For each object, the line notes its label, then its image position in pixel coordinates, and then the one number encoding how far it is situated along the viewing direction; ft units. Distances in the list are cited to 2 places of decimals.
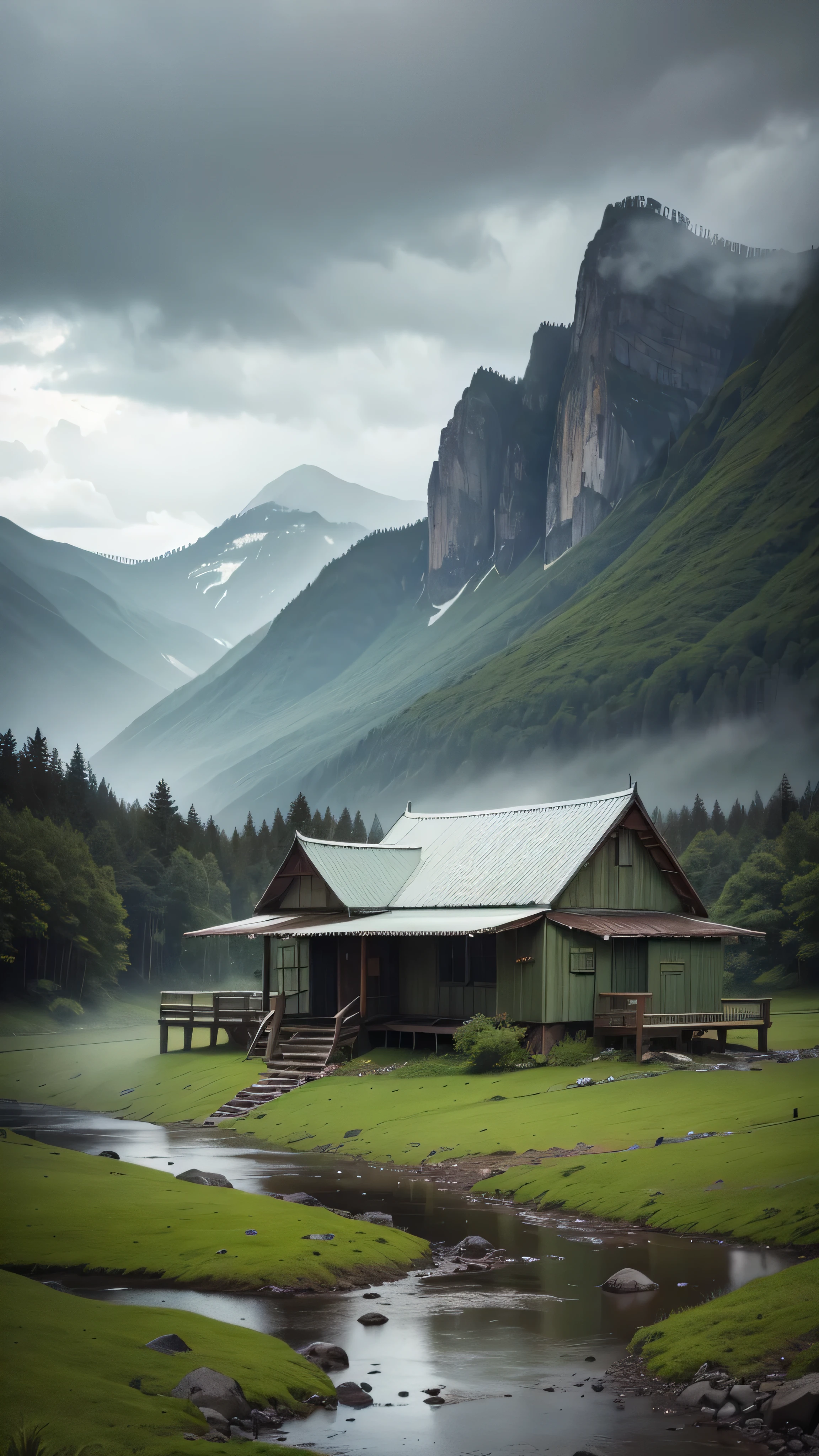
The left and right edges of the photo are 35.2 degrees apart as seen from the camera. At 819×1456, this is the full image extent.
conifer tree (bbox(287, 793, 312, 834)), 450.30
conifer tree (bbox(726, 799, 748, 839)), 532.73
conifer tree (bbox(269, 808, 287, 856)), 472.44
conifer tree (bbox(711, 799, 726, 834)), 533.55
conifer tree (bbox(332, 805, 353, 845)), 501.97
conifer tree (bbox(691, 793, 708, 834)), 510.58
